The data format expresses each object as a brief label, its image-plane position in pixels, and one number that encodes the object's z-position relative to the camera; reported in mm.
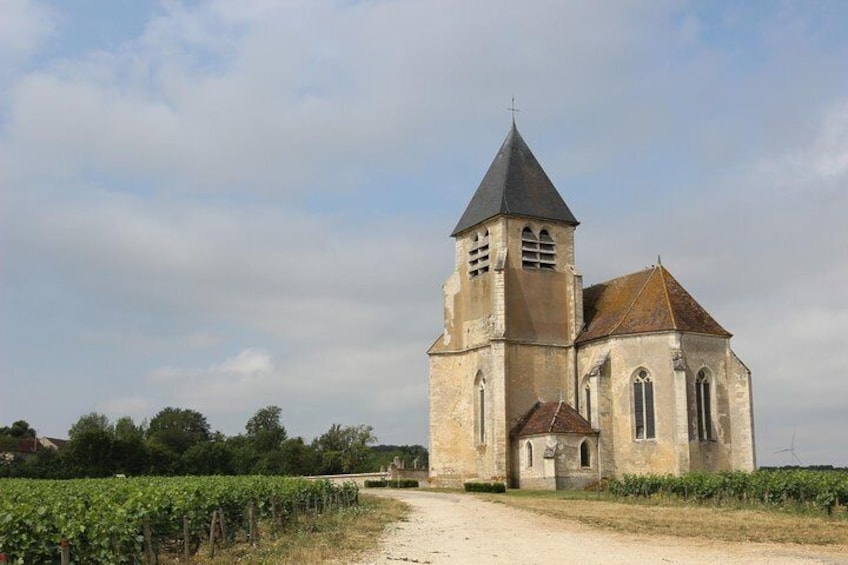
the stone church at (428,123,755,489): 38625
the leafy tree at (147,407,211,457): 91500
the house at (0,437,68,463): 75688
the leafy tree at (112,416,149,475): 61156
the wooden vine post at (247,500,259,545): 18625
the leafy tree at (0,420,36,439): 102031
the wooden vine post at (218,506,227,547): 18016
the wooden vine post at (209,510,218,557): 16672
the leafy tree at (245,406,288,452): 88306
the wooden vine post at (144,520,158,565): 14383
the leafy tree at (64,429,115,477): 58406
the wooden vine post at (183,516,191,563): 15539
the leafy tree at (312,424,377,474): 76750
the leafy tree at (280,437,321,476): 71938
